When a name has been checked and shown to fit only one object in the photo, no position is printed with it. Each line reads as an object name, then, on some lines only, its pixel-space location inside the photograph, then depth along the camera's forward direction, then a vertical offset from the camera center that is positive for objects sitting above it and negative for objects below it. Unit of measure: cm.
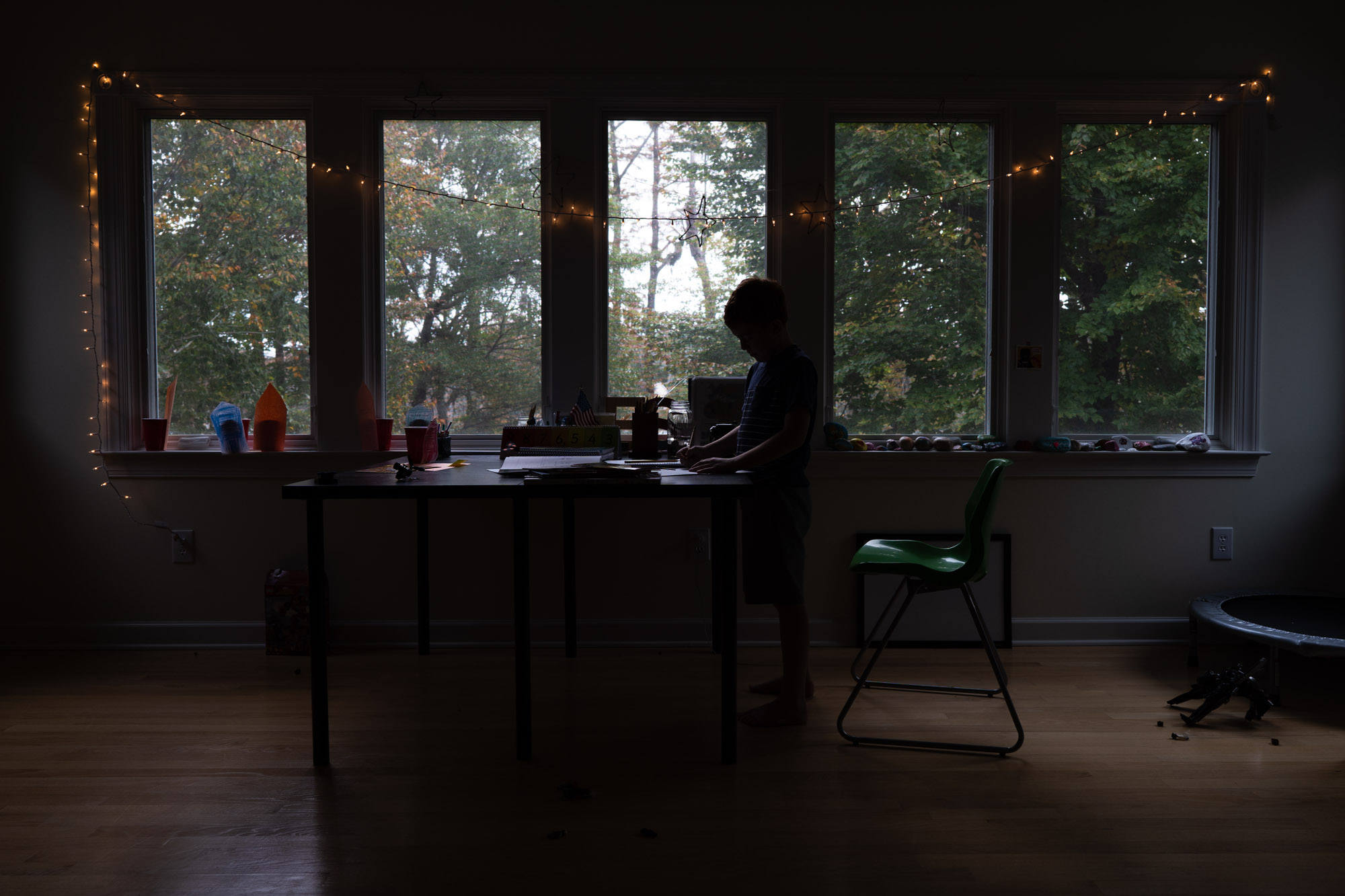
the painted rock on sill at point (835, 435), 351 -6
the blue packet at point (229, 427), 342 -2
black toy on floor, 266 -87
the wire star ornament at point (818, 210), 349 +86
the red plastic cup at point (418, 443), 314 -8
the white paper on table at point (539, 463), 237 -12
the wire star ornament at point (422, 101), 339 +129
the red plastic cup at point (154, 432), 342 -4
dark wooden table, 216 -27
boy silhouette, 246 -13
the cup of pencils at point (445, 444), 317 -8
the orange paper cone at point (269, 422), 343 +0
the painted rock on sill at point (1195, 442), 350 -10
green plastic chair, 233 -41
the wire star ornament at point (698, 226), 355 +81
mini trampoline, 270 -70
